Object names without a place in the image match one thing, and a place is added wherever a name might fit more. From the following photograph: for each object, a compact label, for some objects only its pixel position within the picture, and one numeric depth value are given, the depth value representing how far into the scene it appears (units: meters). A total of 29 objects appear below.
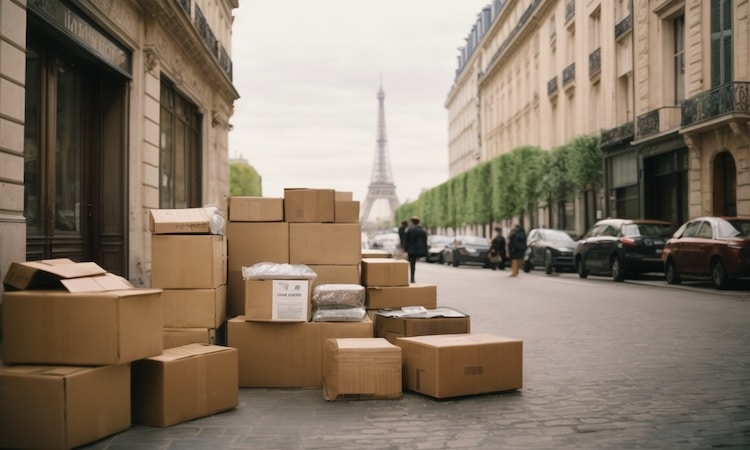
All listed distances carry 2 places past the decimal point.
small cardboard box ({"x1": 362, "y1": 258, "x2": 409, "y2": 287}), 7.27
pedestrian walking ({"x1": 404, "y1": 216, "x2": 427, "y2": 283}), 18.58
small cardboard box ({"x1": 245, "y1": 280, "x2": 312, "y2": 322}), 6.05
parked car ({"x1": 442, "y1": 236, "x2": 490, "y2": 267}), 31.00
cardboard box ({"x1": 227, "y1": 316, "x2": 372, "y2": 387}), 6.11
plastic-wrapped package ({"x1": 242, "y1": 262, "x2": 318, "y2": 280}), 6.05
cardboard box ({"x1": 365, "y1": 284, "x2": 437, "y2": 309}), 7.24
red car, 14.54
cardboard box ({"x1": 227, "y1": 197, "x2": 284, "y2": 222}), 7.01
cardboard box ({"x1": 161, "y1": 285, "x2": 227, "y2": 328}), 6.10
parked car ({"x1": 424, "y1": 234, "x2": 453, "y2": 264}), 36.12
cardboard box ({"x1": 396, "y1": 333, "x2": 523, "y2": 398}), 5.57
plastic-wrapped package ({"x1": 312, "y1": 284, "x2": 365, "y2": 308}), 6.41
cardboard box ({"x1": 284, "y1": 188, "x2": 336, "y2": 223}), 7.05
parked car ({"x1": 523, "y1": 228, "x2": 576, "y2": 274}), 23.91
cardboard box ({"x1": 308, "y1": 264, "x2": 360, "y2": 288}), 6.99
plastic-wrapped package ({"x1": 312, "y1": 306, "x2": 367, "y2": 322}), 6.27
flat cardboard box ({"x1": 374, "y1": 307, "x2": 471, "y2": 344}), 6.36
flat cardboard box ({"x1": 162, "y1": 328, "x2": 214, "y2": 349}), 6.03
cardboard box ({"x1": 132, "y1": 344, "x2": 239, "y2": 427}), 4.86
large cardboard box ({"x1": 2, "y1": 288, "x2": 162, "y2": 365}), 4.48
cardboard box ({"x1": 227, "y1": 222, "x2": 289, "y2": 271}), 6.98
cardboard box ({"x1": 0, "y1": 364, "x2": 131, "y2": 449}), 4.19
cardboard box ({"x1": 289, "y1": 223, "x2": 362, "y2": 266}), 7.02
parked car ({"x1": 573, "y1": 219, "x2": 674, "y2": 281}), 18.69
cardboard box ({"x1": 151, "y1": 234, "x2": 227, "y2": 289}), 6.13
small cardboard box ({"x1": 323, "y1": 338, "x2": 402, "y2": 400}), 5.54
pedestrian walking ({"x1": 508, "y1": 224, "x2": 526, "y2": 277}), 22.90
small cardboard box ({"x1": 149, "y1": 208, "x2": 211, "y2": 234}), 6.19
